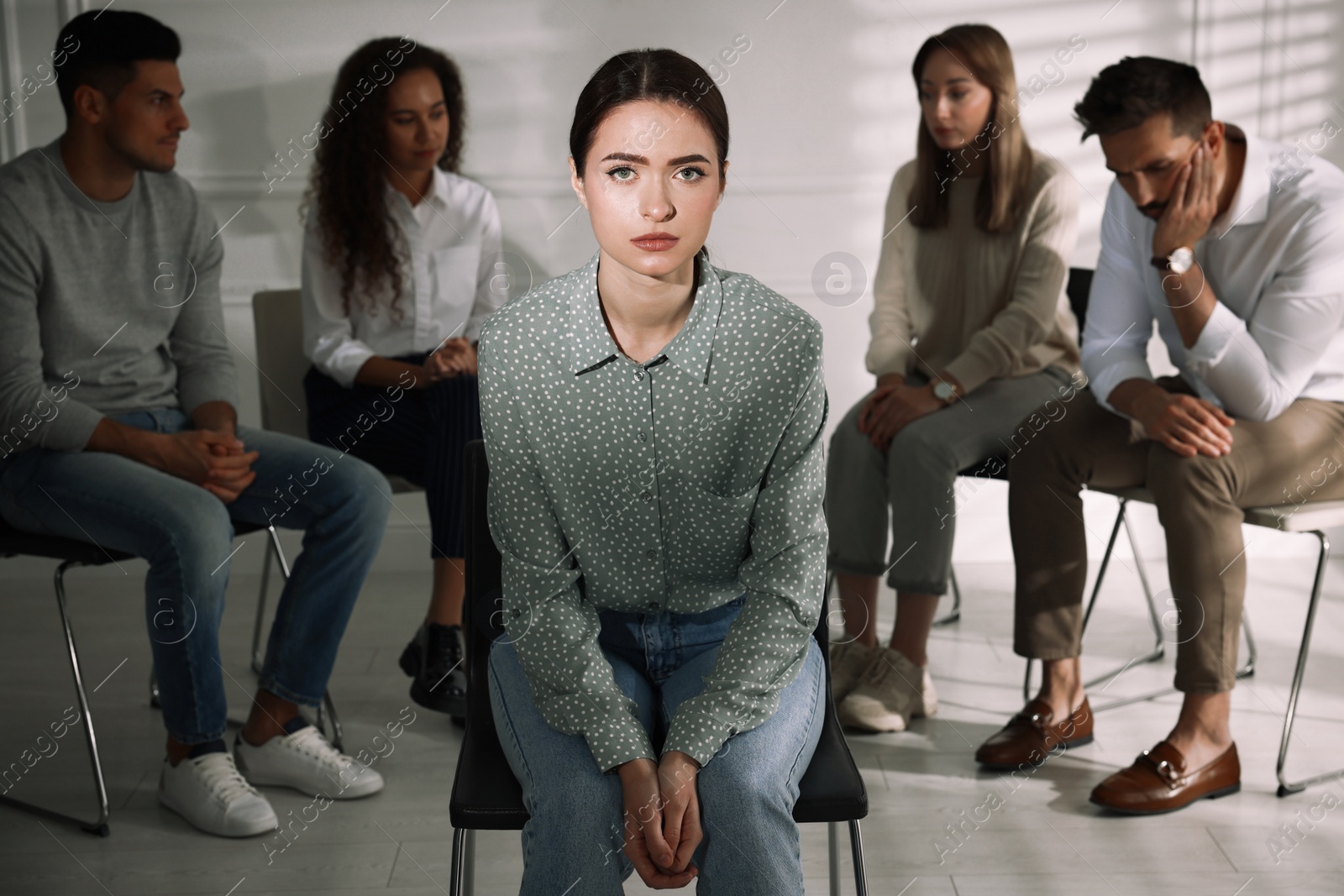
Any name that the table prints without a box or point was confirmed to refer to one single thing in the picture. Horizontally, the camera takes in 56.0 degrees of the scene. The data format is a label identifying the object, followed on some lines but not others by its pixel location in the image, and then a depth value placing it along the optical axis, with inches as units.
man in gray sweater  85.4
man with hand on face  87.4
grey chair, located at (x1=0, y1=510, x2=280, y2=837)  85.3
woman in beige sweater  102.4
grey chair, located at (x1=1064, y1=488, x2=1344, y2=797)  87.0
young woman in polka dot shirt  54.3
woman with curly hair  106.3
